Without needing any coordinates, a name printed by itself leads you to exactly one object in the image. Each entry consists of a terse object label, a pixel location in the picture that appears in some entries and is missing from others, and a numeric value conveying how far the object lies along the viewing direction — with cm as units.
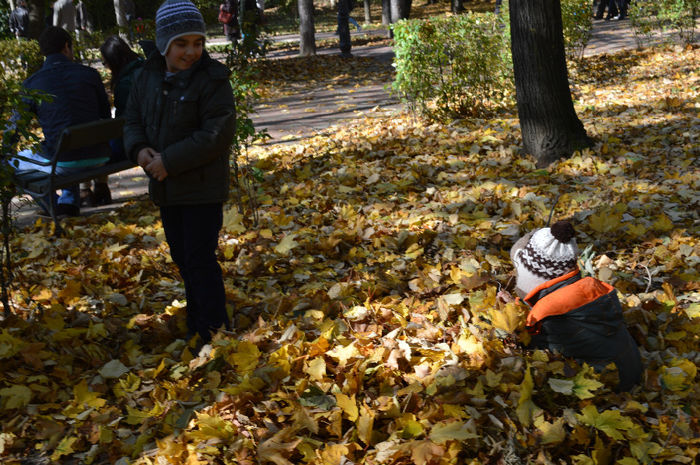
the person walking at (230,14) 1422
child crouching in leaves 256
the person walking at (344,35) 1582
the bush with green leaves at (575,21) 1002
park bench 465
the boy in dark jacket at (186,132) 262
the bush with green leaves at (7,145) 307
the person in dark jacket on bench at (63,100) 504
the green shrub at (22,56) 1041
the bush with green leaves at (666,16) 1112
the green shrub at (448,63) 757
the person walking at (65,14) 1324
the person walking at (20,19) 1385
